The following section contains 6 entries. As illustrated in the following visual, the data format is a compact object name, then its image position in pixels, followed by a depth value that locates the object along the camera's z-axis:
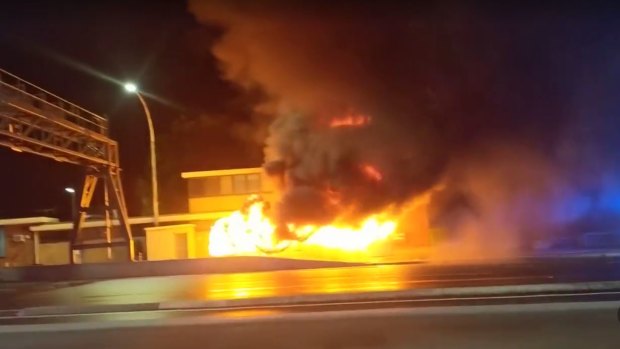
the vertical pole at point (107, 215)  35.44
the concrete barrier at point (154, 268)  26.64
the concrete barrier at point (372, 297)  13.15
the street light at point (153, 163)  33.31
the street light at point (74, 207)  34.91
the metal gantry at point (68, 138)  26.08
